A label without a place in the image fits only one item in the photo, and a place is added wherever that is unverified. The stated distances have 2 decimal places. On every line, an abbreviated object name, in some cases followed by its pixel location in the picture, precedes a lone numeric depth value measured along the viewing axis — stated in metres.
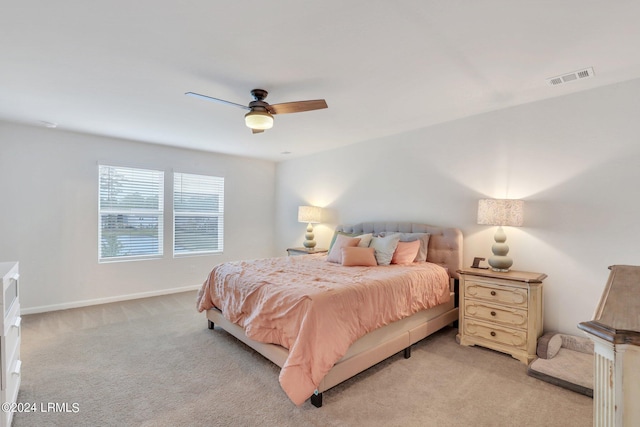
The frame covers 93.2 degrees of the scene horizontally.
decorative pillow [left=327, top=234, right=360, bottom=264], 3.76
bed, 2.09
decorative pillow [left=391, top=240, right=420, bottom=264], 3.59
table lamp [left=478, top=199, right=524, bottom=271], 3.01
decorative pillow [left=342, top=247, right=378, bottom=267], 3.53
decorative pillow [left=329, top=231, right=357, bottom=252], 4.36
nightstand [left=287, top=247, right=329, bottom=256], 5.12
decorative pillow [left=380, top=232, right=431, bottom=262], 3.71
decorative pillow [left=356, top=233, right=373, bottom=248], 3.83
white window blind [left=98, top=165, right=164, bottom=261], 4.64
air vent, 2.48
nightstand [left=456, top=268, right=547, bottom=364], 2.77
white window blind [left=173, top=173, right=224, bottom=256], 5.35
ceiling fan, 2.59
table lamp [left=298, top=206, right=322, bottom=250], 5.28
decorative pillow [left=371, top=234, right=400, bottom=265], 3.59
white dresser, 1.72
